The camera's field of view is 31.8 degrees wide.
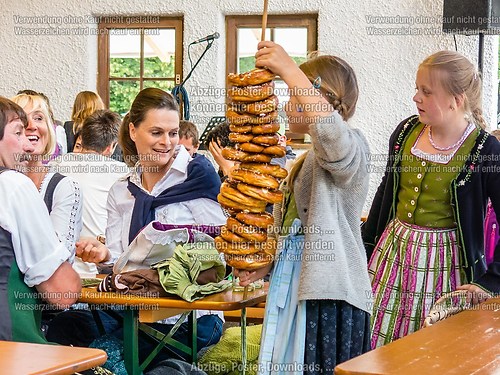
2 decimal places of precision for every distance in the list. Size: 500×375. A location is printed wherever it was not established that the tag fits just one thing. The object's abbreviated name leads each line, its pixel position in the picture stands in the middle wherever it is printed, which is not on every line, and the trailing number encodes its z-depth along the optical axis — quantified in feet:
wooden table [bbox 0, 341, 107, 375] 5.81
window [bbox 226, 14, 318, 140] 23.76
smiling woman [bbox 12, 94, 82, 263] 10.97
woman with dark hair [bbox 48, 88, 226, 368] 11.81
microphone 21.09
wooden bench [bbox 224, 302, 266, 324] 12.84
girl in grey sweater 7.48
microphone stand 22.17
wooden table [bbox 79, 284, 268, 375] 9.48
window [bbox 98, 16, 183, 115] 24.73
